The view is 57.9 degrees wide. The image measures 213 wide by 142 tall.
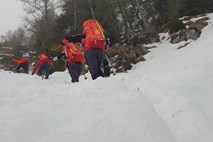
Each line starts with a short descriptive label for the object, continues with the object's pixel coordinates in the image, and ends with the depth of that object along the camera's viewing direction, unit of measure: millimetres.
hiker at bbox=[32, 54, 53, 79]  7932
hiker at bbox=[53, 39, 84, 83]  5298
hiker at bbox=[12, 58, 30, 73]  9727
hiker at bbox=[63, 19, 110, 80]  4021
